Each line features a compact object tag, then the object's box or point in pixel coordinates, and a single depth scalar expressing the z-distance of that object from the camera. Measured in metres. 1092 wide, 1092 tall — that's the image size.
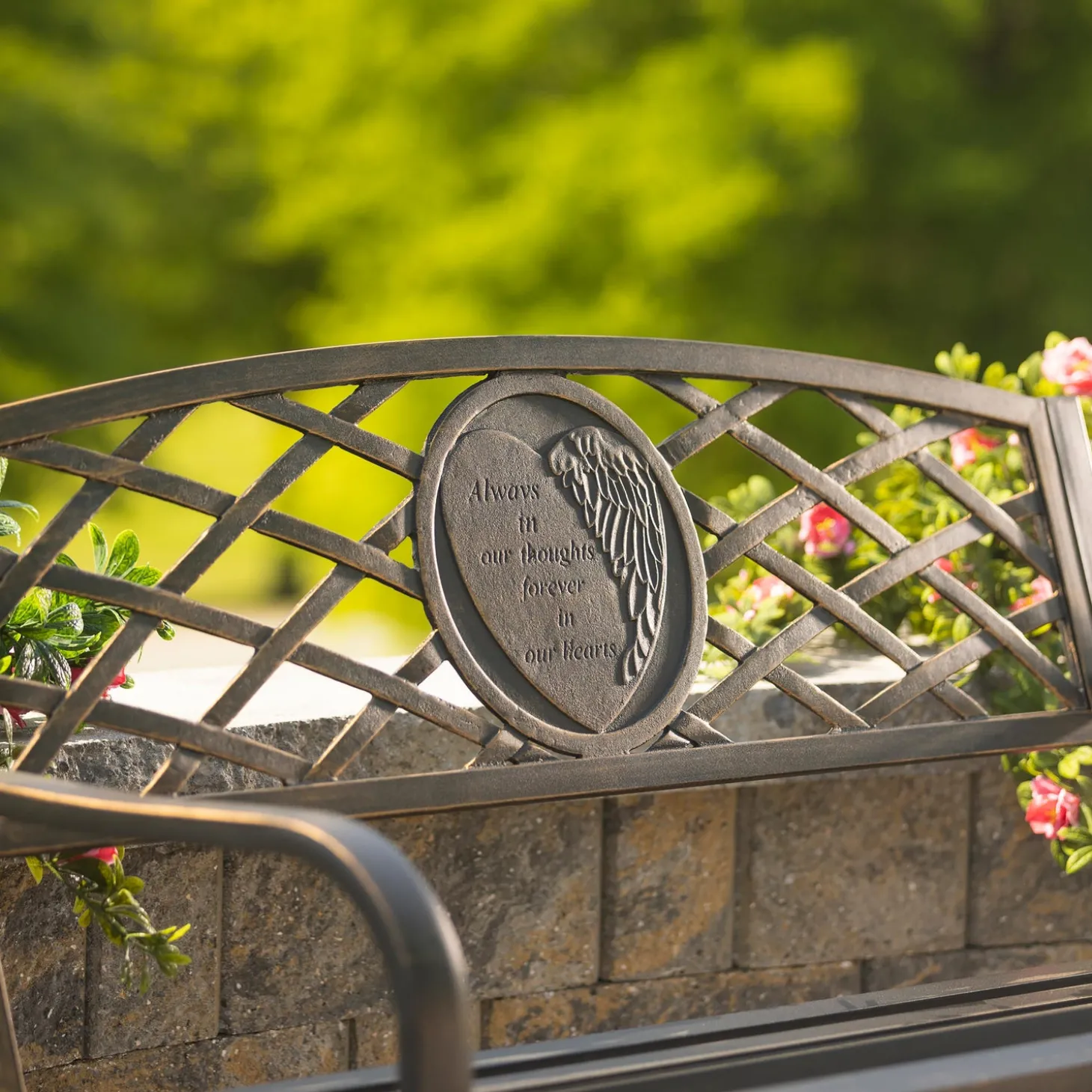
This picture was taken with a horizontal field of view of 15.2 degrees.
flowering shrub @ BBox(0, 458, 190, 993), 2.73
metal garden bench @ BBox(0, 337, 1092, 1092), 2.67
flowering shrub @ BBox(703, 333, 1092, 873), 3.05
